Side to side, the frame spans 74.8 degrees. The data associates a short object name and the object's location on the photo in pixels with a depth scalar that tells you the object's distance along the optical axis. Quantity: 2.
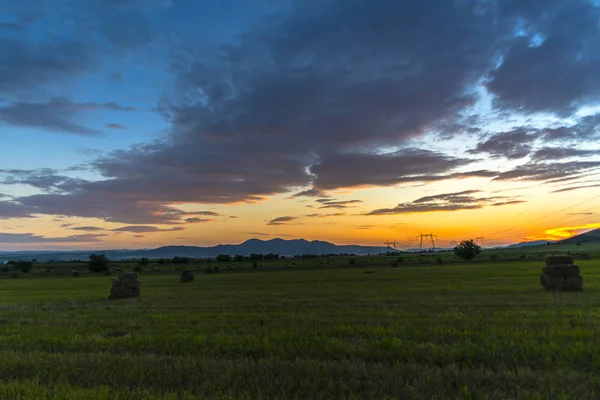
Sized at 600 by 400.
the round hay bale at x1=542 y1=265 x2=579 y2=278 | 20.33
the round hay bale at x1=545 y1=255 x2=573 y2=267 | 21.37
